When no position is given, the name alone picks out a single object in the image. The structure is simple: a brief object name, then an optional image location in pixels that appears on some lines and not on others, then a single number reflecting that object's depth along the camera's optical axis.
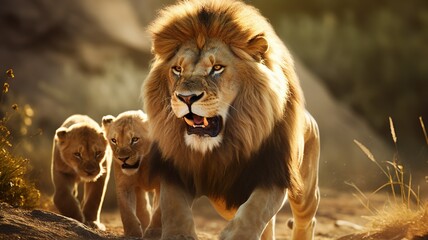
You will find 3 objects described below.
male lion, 8.51
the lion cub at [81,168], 11.27
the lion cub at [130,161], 10.50
